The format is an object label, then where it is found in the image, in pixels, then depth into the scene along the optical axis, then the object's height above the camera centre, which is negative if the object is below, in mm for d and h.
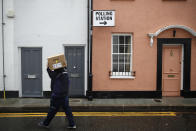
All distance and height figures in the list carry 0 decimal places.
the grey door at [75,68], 8258 -343
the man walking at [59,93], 4773 -849
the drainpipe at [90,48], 7754 +514
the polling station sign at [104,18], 7613 +1774
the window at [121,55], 8359 +256
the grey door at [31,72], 8227 -530
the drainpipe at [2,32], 7904 +1193
